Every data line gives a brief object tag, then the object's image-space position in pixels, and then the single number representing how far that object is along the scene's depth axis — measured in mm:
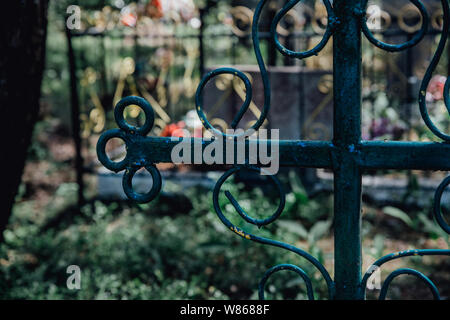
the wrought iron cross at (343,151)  1218
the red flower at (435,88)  3932
